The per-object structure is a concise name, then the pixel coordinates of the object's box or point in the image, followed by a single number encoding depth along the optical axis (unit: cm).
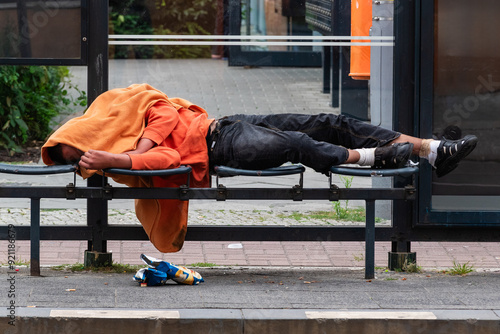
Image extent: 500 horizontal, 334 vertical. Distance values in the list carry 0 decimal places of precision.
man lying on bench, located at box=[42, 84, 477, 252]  990
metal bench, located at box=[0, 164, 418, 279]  981
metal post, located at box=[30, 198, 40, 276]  991
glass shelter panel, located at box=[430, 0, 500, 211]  1072
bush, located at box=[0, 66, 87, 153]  1171
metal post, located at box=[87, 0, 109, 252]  1066
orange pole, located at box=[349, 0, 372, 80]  1134
